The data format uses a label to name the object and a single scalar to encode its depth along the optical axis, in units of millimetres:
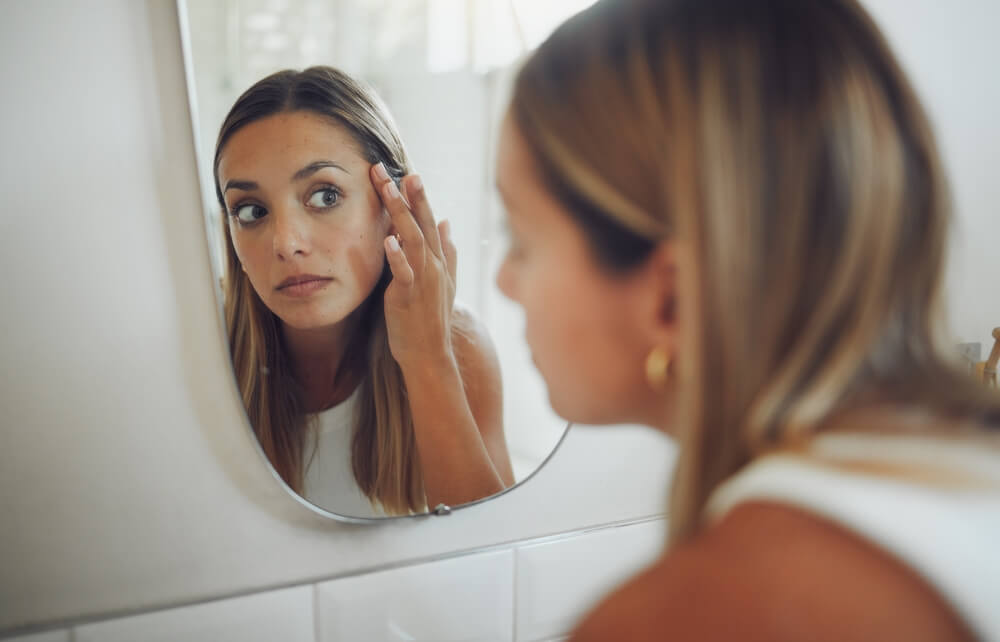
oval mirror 551
